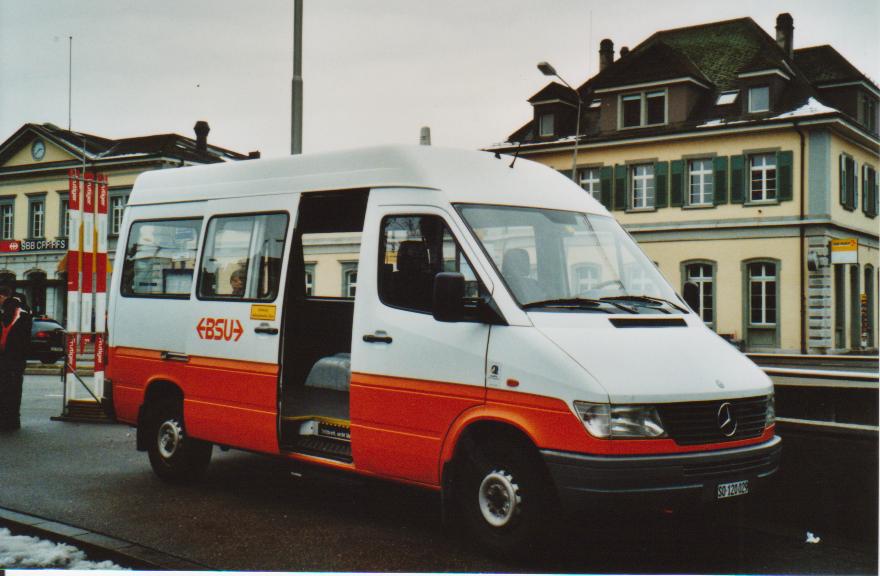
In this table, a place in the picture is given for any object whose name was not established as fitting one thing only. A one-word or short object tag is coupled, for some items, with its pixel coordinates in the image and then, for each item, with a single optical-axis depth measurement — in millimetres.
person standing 11805
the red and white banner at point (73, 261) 11984
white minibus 5281
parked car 24938
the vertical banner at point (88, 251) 11945
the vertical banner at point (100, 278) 11992
